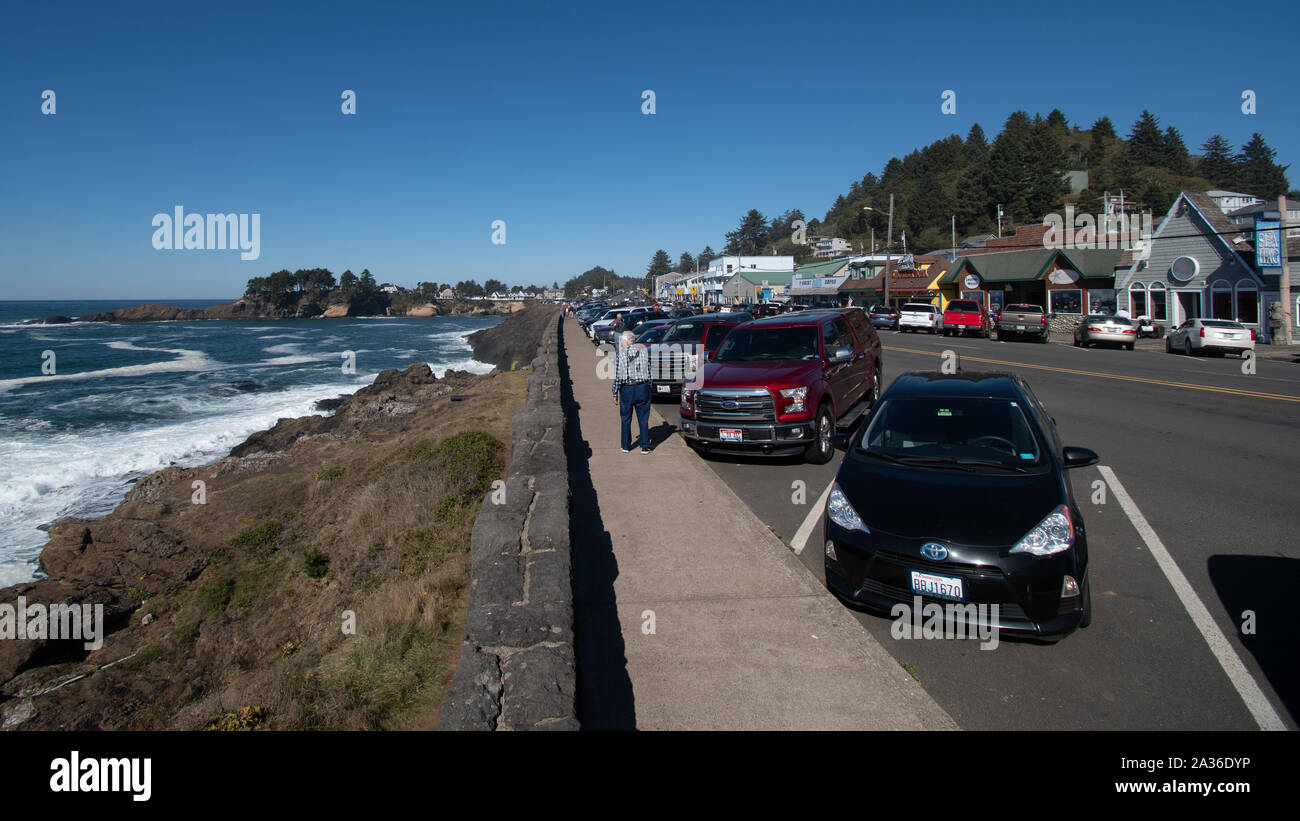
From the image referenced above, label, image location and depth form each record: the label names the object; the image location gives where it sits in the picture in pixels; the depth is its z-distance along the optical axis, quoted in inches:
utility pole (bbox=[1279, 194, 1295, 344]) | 1237.7
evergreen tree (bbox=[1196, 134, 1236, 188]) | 4840.1
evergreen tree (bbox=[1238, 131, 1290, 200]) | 4601.4
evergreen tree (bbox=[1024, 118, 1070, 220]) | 3833.7
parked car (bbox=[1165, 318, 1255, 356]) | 1089.4
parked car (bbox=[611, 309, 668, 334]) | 1164.4
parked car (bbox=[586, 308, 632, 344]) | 1407.4
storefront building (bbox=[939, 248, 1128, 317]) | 1673.2
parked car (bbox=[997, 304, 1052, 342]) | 1382.9
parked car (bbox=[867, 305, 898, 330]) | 1796.3
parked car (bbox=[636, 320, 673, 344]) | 789.9
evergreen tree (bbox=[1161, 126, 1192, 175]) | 4845.0
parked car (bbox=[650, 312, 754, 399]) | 610.2
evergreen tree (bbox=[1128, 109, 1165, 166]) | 4881.9
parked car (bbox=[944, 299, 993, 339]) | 1519.4
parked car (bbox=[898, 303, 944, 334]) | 1622.8
